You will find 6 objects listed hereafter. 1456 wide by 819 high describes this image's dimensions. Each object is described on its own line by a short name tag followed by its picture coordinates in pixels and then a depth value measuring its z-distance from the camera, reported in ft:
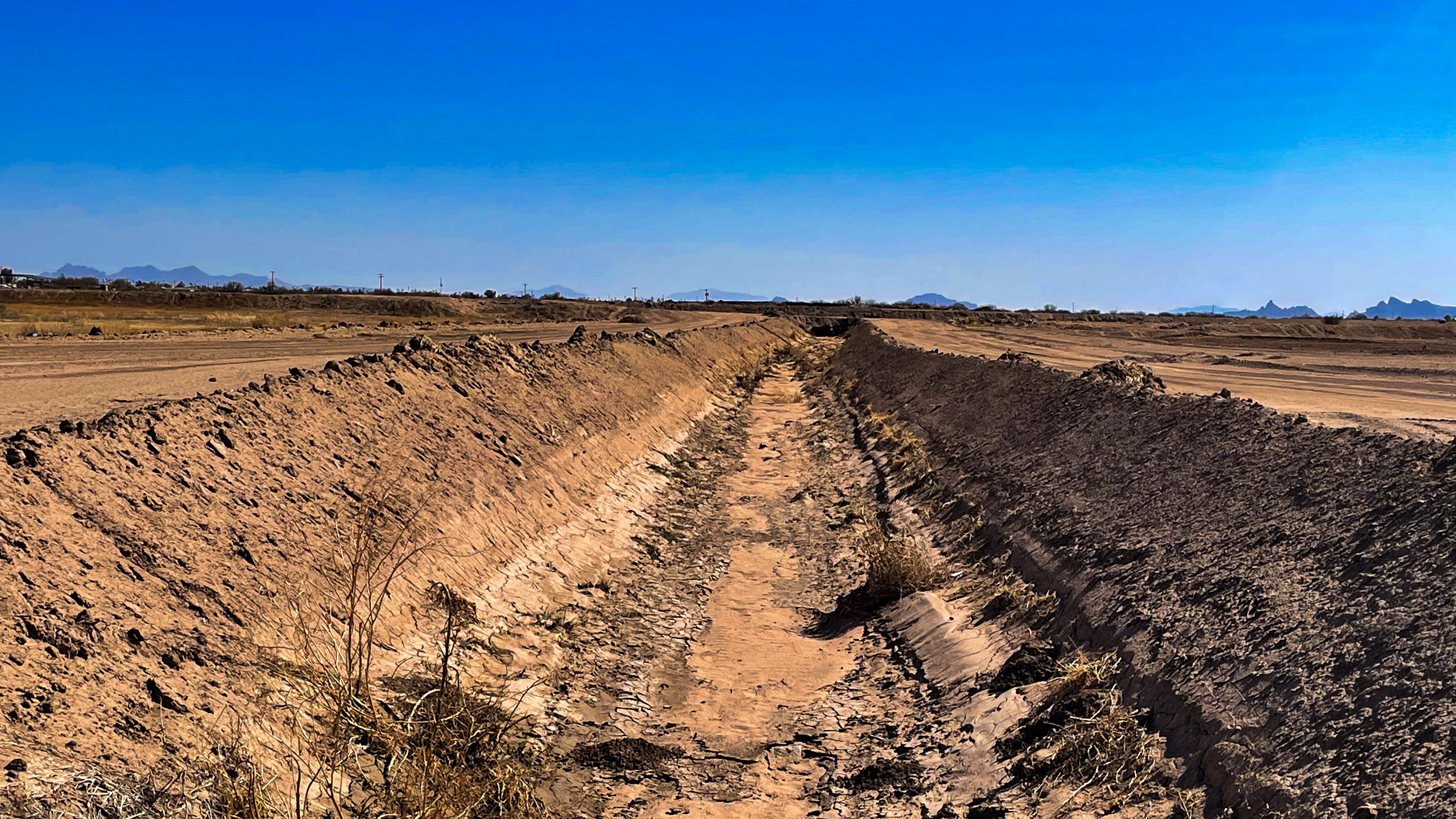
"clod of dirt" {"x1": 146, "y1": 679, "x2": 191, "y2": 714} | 20.95
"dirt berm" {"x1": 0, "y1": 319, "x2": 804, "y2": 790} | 20.36
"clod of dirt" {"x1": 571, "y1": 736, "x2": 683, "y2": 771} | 26.32
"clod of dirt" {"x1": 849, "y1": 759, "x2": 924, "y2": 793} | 25.57
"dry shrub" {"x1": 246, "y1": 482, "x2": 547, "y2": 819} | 17.34
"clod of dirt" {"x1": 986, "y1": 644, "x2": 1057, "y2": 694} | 28.94
